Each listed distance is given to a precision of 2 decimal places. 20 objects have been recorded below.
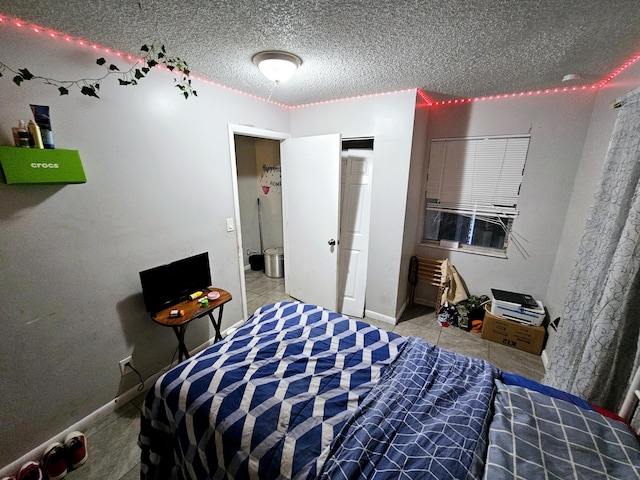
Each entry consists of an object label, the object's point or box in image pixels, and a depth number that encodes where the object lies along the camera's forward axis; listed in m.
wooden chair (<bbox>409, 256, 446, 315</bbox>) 2.95
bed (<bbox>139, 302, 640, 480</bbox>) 0.86
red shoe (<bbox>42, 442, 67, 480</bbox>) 1.33
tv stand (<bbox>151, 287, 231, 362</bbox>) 1.68
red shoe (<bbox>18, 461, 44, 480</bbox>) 1.28
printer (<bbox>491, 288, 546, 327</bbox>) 2.33
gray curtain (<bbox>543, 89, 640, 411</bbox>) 1.16
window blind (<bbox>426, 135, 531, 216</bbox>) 2.49
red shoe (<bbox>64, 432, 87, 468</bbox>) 1.40
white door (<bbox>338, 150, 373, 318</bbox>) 2.72
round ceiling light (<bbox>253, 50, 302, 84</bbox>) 1.56
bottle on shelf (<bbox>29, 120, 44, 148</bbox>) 1.21
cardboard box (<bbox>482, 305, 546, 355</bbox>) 2.31
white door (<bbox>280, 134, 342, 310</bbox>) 2.58
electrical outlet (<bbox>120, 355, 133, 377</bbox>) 1.76
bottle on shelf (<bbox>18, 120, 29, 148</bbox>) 1.18
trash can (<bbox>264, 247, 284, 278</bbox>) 3.96
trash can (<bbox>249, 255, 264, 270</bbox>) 4.33
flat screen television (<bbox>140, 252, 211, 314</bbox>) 1.72
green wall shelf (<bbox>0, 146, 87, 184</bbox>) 1.15
